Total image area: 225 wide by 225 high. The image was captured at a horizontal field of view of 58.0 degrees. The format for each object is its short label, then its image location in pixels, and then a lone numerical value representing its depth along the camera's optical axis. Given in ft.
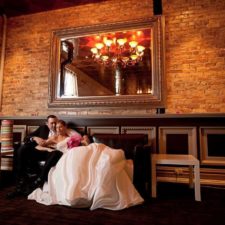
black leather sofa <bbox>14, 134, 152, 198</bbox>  7.67
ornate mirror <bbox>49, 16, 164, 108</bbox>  11.38
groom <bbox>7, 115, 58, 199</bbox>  8.29
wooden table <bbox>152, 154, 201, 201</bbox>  7.82
